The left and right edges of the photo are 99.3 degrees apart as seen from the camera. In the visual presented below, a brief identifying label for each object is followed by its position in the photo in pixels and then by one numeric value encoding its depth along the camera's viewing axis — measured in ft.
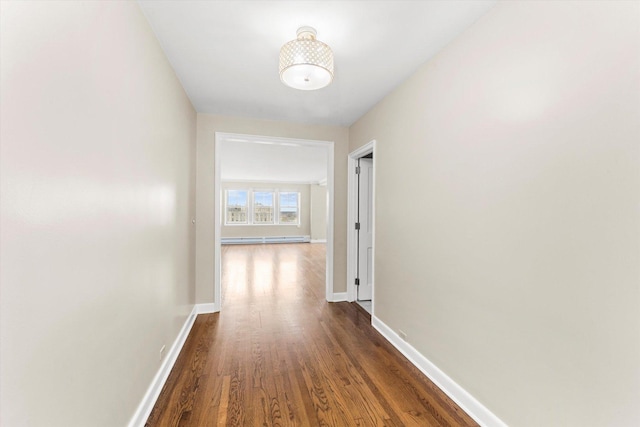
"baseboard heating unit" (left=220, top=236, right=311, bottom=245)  33.27
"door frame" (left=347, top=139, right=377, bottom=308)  12.08
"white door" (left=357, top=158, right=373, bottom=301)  12.19
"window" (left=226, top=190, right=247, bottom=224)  33.63
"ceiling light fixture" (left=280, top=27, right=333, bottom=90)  5.39
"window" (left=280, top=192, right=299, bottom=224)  35.60
